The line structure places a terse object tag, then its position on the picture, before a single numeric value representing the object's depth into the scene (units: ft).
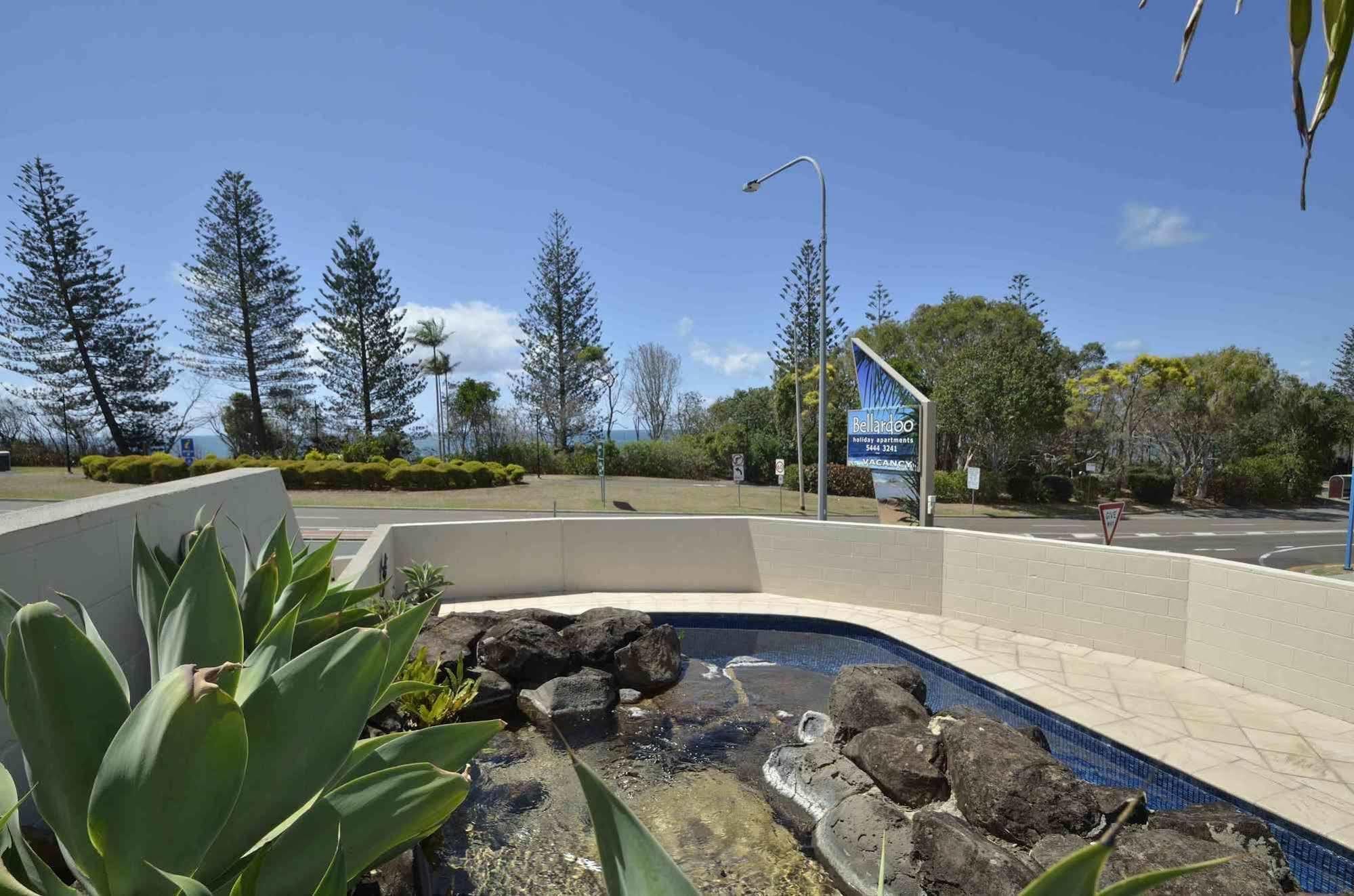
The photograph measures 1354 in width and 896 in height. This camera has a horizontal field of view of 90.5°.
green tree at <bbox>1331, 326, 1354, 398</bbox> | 150.51
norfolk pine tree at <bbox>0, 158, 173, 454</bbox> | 98.12
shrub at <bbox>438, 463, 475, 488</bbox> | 75.56
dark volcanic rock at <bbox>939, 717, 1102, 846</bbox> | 12.09
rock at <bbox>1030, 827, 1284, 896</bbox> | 9.53
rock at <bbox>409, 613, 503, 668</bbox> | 19.08
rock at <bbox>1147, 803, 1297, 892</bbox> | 10.57
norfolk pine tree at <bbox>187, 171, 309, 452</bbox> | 105.40
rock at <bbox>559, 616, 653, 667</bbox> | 21.30
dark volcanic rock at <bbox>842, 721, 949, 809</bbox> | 14.08
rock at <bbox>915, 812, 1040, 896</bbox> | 10.30
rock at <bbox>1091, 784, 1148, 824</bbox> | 11.92
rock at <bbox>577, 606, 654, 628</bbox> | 22.52
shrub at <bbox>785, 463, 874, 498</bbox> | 82.02
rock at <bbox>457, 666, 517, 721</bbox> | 18.45
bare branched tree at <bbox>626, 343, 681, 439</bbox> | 154.71
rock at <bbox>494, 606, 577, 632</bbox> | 22.62
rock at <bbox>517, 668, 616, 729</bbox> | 18.83
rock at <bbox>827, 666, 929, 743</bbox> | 16.43
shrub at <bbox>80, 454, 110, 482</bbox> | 75.97
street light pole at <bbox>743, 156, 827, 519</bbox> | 38.06
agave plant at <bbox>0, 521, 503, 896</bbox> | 3.02
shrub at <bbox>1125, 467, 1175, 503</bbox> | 86.07
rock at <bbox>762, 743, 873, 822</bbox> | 14.61
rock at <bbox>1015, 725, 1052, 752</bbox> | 15.11
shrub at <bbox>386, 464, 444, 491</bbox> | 74.23
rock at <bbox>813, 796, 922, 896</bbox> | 11.71
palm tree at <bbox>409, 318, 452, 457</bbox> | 120.16
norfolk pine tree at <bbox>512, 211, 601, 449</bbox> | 127.24
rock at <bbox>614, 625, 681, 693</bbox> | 20.90
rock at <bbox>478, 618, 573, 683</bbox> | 20.26
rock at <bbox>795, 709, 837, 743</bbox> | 17.38
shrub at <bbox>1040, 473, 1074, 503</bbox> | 82.99
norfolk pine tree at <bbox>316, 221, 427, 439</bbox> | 114.62
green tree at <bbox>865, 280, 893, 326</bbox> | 148.77
